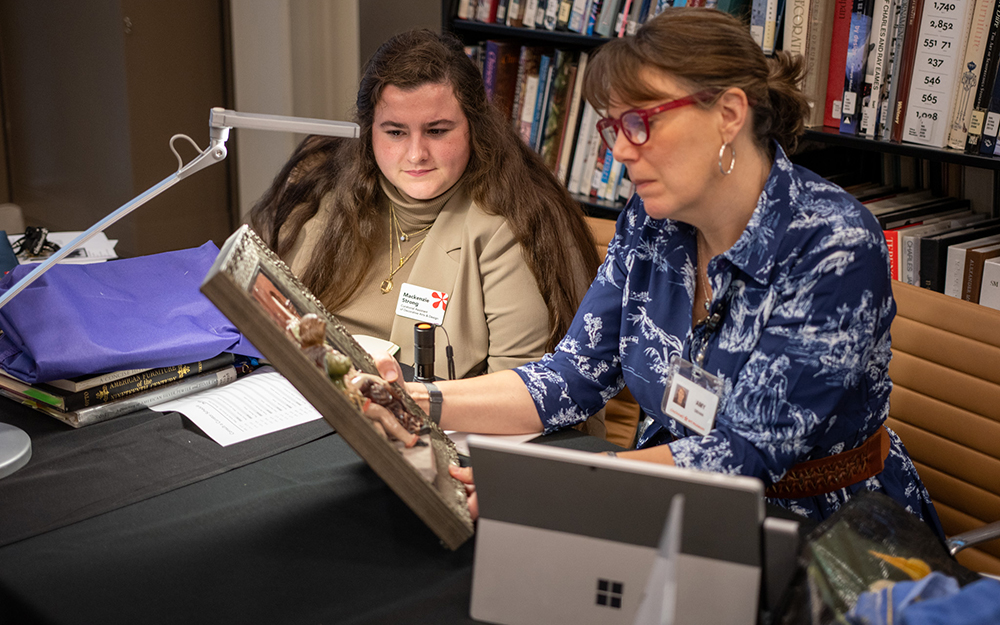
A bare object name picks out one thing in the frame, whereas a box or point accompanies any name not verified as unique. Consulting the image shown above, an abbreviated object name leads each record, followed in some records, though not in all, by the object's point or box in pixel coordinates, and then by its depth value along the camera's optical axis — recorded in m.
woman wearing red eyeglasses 1.24
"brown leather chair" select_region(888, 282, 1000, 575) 1.65
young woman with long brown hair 1.98
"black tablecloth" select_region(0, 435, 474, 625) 0.99
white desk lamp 1.30
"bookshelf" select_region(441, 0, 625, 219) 2.72
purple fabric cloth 1.47
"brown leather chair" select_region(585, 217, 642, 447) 2.30
